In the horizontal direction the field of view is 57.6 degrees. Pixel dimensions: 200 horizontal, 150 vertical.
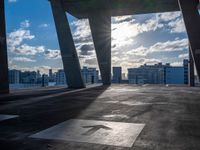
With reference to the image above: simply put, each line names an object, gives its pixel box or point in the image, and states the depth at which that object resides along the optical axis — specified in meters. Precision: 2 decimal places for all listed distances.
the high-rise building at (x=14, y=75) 132.85
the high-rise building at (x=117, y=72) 135.74
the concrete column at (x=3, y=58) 18.09
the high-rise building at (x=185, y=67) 131.54
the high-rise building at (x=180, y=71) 148.12
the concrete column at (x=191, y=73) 32.91
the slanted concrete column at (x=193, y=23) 24.34
